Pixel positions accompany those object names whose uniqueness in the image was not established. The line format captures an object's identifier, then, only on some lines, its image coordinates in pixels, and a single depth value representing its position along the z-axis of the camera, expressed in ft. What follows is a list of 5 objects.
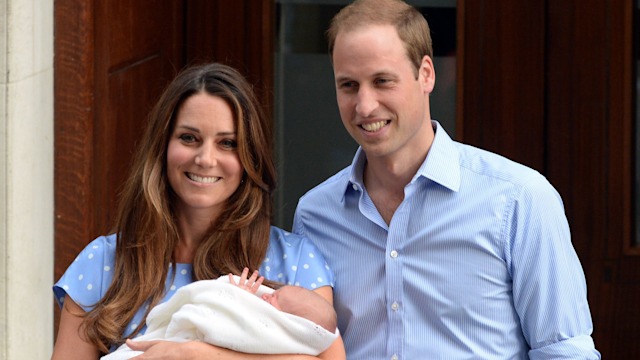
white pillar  25.58
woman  20.20
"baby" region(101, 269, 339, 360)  18.76
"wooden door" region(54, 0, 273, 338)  25.98
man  19.93
